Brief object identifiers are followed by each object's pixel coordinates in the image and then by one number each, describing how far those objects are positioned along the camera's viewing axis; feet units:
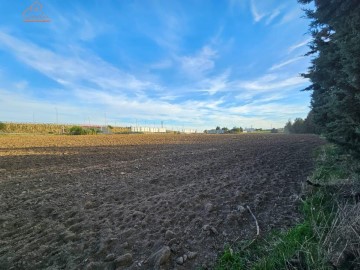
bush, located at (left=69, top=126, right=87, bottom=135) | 175.83
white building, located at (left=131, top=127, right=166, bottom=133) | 331.16
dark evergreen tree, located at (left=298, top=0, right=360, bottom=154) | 13.50
